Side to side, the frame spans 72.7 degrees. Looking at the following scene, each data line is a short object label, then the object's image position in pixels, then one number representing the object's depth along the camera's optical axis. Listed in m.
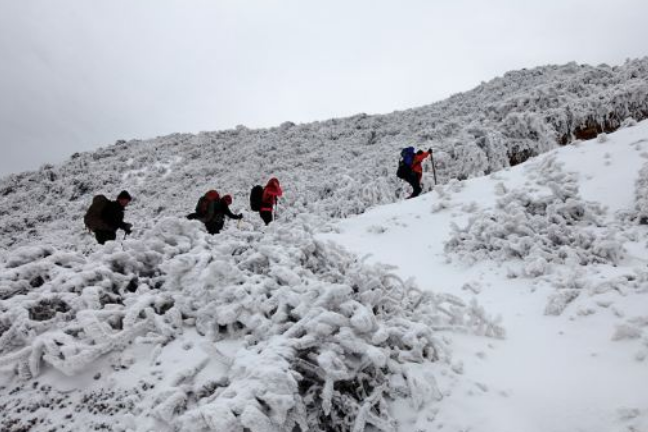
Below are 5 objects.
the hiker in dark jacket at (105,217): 9.31
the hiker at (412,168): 13.38
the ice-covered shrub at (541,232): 6.95
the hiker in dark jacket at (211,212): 10.44
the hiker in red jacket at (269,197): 12.55
